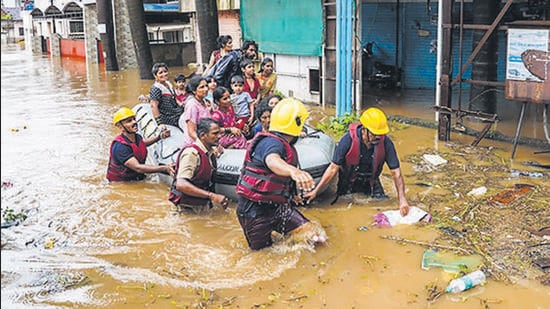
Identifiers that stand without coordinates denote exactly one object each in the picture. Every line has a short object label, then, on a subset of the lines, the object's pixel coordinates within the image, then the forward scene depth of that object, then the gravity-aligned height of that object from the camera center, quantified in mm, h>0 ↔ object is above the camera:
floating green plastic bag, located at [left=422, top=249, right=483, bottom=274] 4910 -1767
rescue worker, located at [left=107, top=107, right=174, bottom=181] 7102 -1120
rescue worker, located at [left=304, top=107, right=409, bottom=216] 5785 -1083
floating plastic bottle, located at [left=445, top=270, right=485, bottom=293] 4570 -1780
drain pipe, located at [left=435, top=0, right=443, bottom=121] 9172 +29
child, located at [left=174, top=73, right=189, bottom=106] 8766 -442
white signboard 7445 +27
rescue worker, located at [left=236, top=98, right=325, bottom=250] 4766 -1027
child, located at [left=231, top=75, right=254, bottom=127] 7816 -588
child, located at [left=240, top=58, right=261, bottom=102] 8102 -331
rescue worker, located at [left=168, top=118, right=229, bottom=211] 5816 -1072
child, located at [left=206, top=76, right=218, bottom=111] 7345 -373
